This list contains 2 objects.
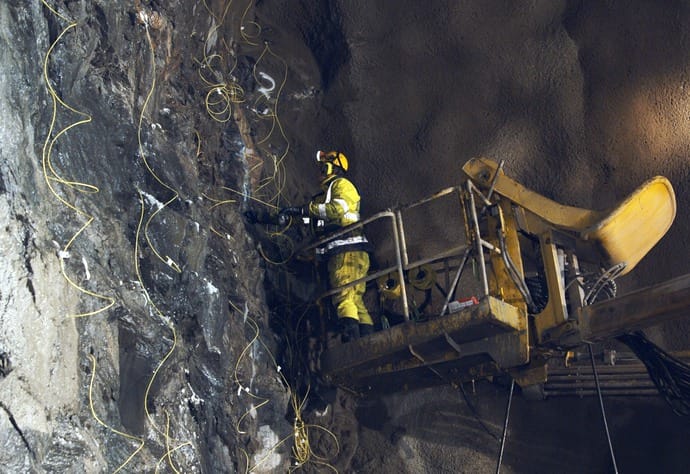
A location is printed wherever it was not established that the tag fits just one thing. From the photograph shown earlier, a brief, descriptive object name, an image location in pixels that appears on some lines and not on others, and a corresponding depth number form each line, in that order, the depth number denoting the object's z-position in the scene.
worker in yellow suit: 7.93
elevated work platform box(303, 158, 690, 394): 6.91
